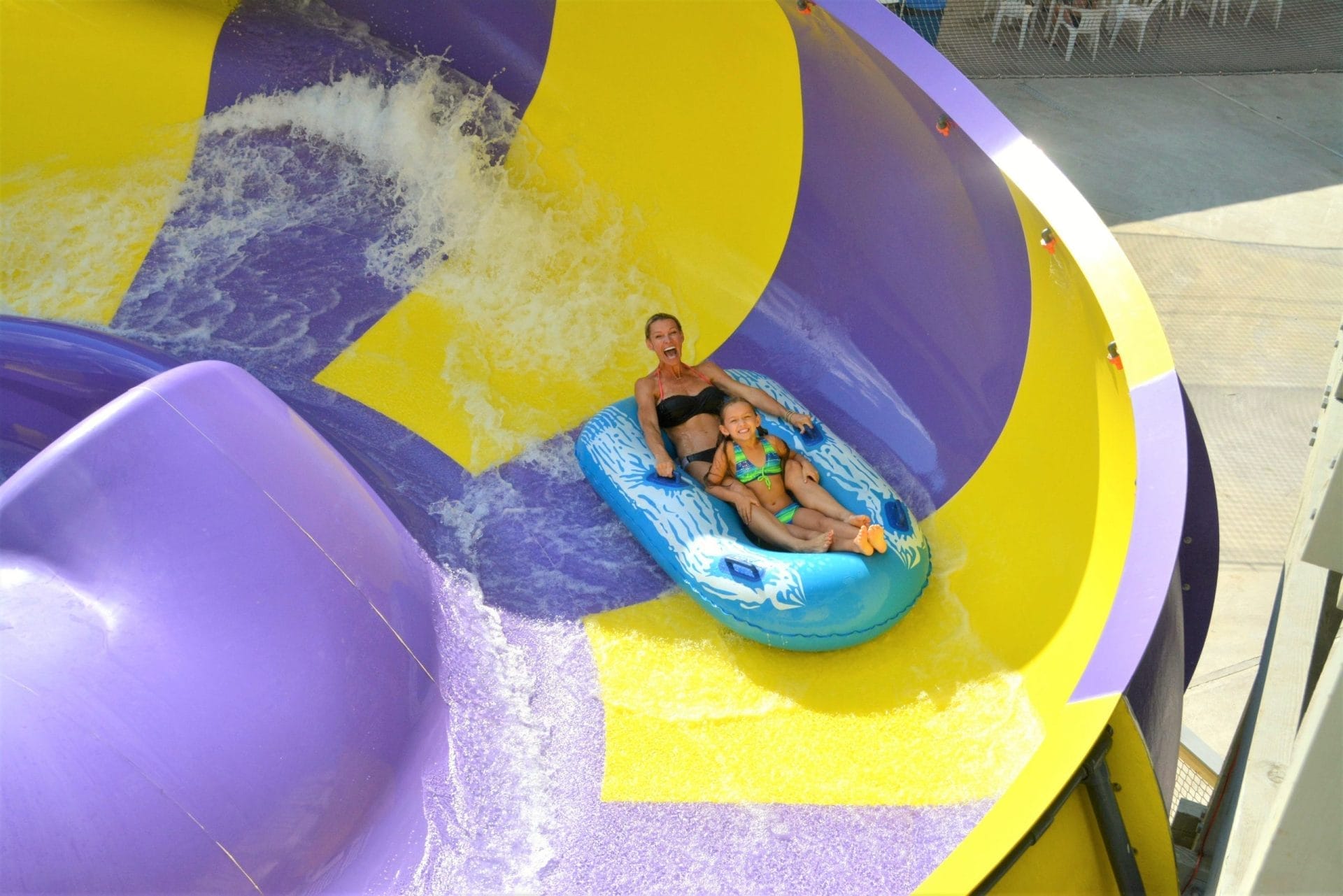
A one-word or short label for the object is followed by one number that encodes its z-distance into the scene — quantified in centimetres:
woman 386
